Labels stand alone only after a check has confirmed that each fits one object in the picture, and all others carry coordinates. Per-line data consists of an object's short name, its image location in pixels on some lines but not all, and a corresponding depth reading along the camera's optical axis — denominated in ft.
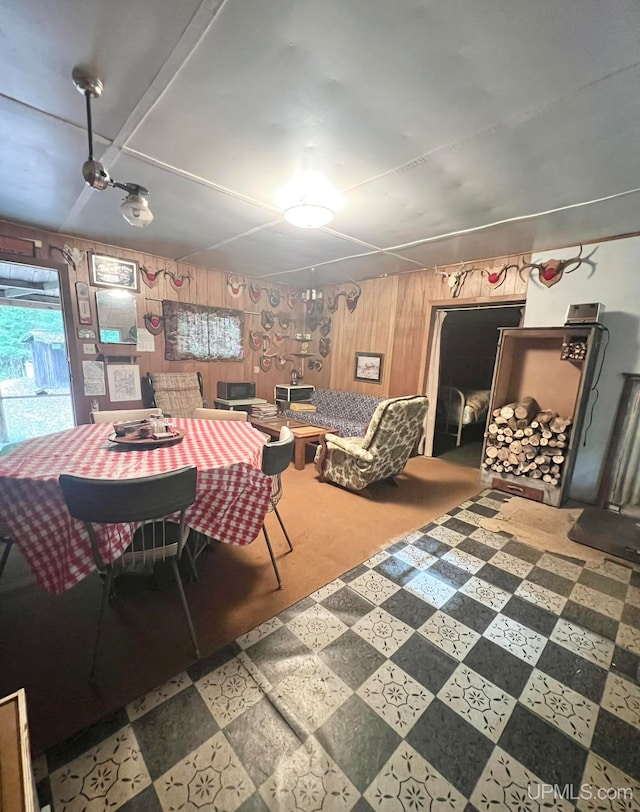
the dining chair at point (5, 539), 5.27
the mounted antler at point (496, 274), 11.40
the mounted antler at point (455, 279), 12.46
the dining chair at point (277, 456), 5.75
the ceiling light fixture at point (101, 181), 4.33
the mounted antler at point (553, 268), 9.95
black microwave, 15.10
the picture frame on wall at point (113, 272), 11.73
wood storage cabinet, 9.57
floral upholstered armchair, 8.98
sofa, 13.56
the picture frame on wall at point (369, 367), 15.53
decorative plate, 6.12
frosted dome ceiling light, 6.59
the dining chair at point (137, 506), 3.94
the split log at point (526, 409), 10.44
